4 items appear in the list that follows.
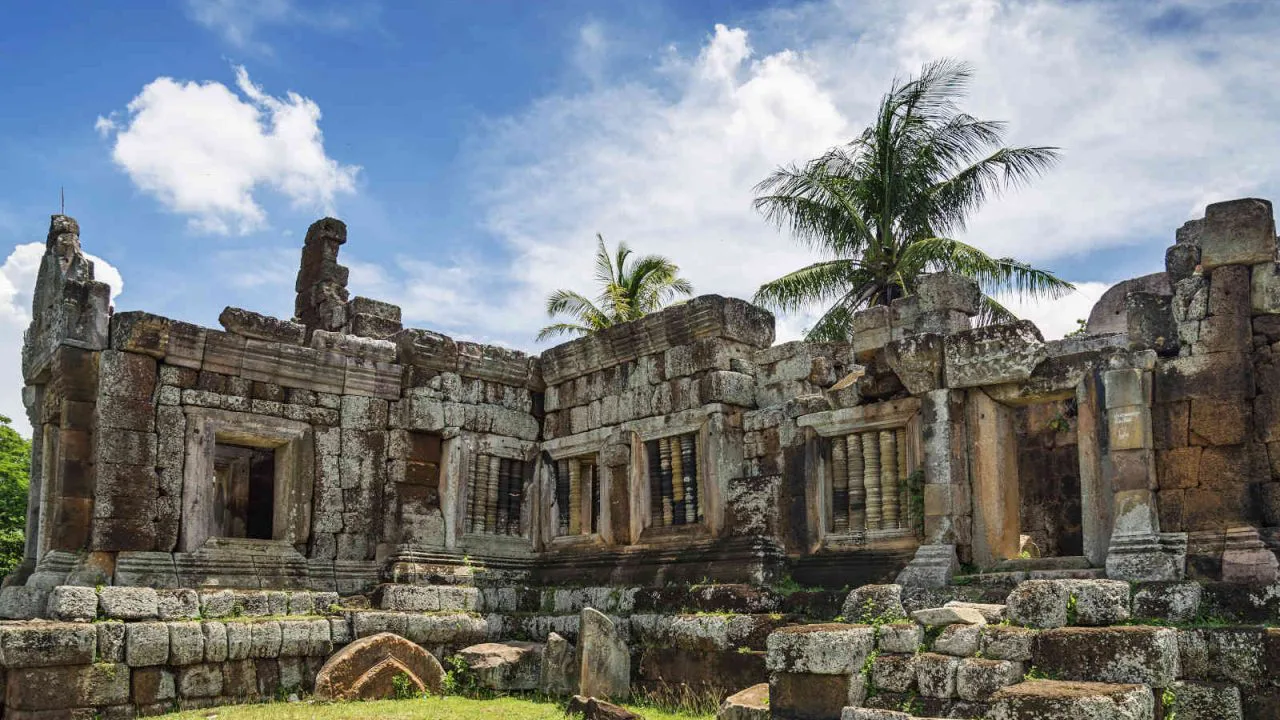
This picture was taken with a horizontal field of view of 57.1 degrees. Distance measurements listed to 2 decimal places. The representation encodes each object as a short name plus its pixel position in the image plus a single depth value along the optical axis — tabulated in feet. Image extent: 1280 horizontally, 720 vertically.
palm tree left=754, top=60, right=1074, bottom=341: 75.77
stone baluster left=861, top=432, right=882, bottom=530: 37.68
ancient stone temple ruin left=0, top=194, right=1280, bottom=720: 27.99
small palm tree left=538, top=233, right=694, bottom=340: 92.27
